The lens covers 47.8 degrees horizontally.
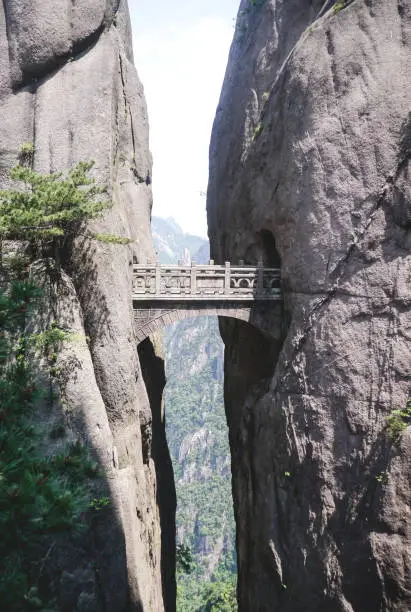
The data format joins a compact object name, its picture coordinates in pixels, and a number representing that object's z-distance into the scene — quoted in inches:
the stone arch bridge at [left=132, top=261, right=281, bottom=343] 529.7
